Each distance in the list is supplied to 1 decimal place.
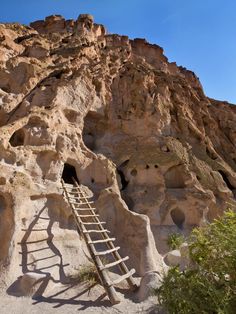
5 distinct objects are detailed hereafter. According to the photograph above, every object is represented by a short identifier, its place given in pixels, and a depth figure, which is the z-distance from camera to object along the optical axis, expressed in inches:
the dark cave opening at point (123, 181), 505.2
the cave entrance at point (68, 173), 463.3
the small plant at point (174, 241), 429.0
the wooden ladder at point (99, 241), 256.7
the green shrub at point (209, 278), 157.1
